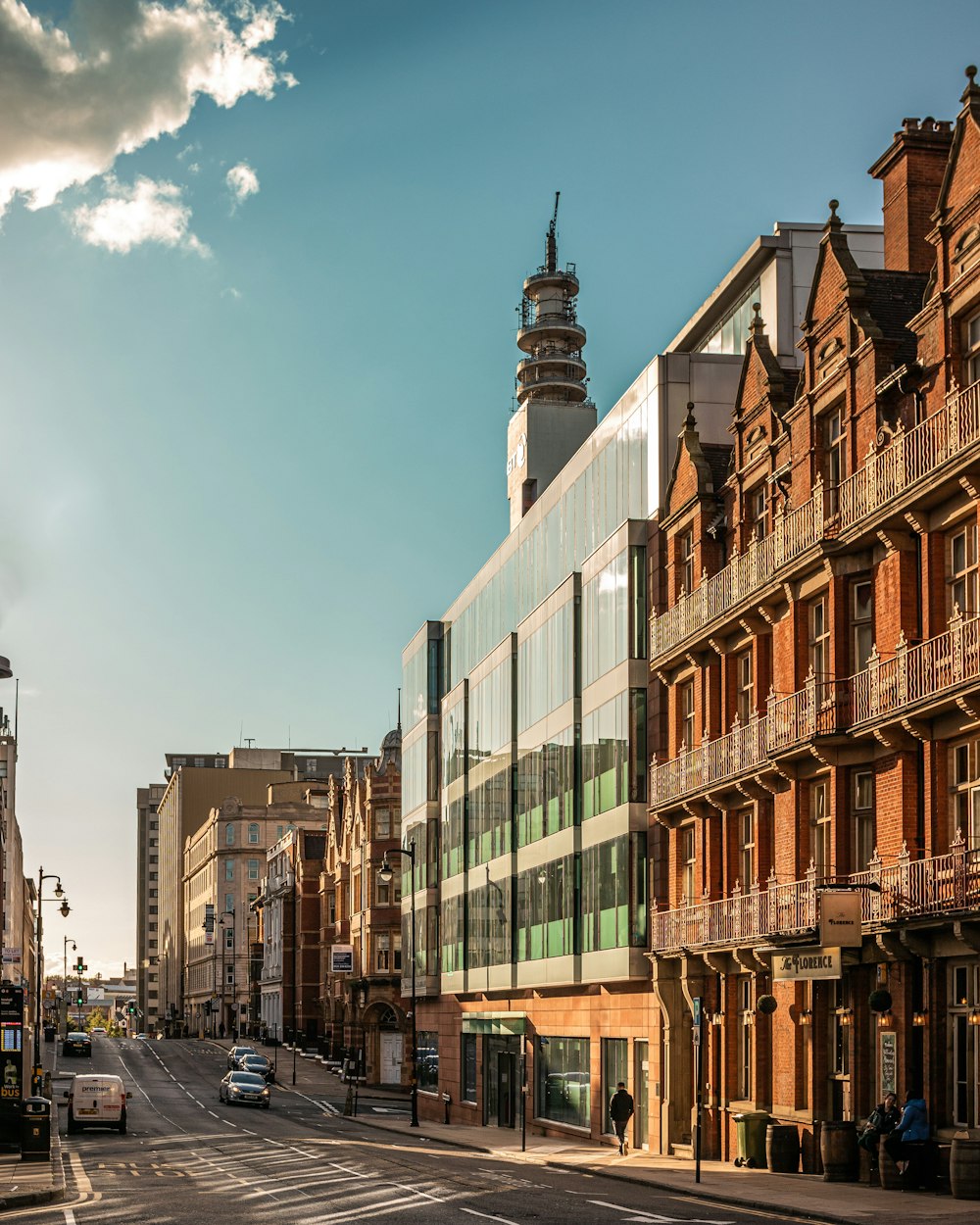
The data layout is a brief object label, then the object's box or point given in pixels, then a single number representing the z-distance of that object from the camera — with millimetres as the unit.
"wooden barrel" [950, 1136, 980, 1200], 26359
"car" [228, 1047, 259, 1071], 87388
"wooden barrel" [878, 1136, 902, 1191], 29055
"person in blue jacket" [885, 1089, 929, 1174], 28656
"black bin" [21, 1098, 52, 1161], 37219
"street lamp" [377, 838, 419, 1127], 59719
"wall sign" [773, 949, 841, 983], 32406
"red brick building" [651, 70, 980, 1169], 29641
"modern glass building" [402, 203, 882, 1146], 44031
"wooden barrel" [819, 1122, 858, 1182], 31250
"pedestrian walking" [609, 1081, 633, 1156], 41500
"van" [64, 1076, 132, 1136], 52312
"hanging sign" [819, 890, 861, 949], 30141
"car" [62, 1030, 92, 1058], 114438
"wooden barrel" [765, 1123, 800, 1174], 34000
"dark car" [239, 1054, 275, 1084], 85562
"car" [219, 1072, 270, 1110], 72062
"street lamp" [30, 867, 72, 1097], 60031
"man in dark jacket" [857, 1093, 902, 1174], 29656
